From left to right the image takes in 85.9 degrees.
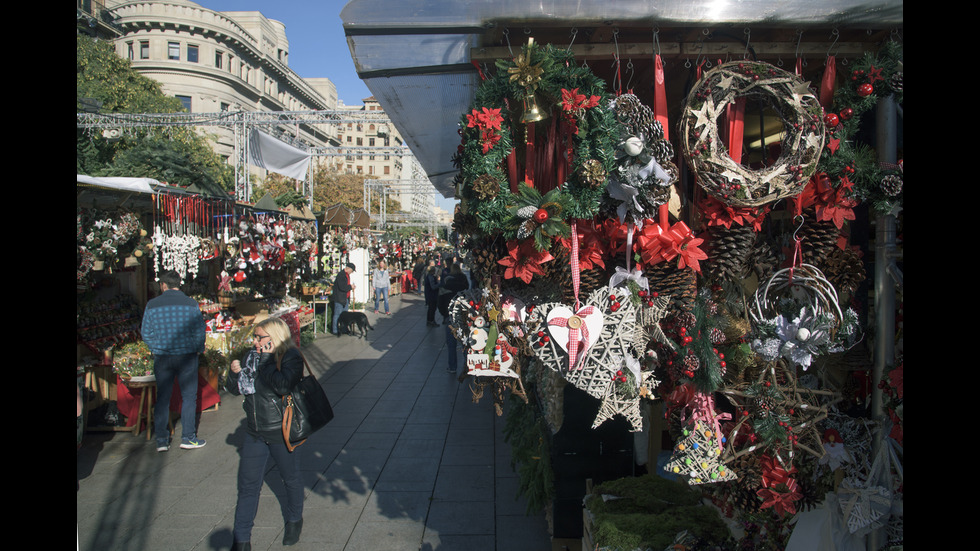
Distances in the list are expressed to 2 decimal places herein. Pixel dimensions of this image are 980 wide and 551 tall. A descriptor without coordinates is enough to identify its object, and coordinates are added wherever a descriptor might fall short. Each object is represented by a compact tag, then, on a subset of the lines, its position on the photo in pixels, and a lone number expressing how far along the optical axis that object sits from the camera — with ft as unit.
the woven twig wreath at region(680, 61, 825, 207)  5.52
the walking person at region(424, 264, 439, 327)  43.14
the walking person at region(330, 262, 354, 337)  39.96
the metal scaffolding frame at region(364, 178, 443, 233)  97.31
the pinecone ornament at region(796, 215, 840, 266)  6.15
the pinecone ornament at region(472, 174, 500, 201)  5.86
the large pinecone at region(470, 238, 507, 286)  7.16
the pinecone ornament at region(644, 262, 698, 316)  6.33
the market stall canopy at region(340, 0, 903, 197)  5.61
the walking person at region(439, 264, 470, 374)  29.30
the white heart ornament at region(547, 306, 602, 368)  6.26
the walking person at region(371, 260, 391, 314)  54.24
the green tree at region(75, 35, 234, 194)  29.89
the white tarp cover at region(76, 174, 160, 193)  17.12
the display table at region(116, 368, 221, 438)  19.34
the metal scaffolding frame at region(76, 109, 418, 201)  43.73
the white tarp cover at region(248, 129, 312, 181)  35.09
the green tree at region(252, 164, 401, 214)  94.71
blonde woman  11.80
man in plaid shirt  17.87
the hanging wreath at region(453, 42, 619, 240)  5.73
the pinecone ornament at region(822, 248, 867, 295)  6.29
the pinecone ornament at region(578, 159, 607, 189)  5.61
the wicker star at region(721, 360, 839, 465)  6.31
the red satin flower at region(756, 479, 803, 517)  6.65
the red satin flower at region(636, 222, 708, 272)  5.94
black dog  40.96
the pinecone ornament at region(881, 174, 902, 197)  5.59
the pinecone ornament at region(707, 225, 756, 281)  6.02
